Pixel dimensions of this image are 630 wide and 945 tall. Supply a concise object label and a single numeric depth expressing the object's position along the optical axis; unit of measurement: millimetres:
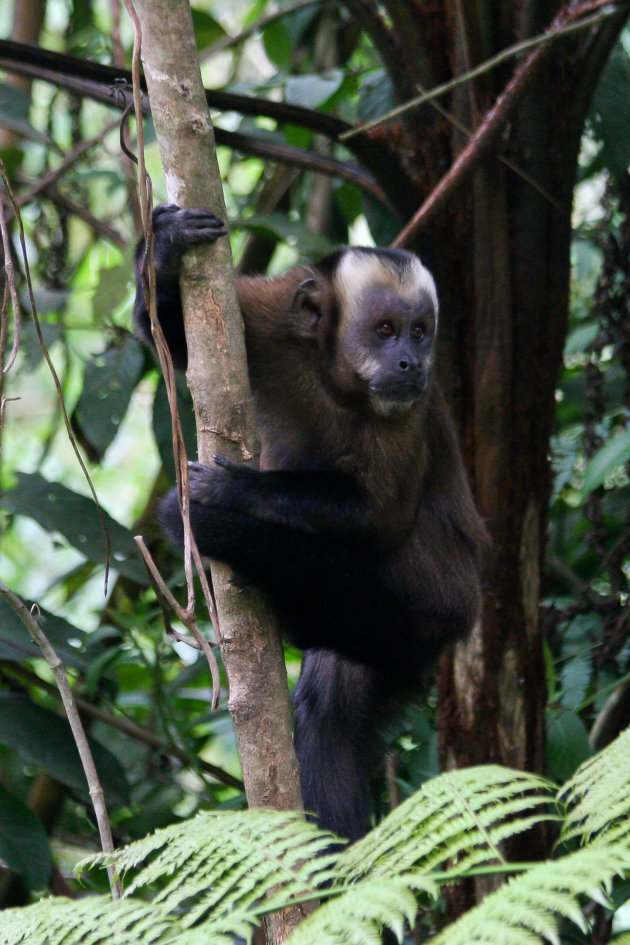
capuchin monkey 6480
